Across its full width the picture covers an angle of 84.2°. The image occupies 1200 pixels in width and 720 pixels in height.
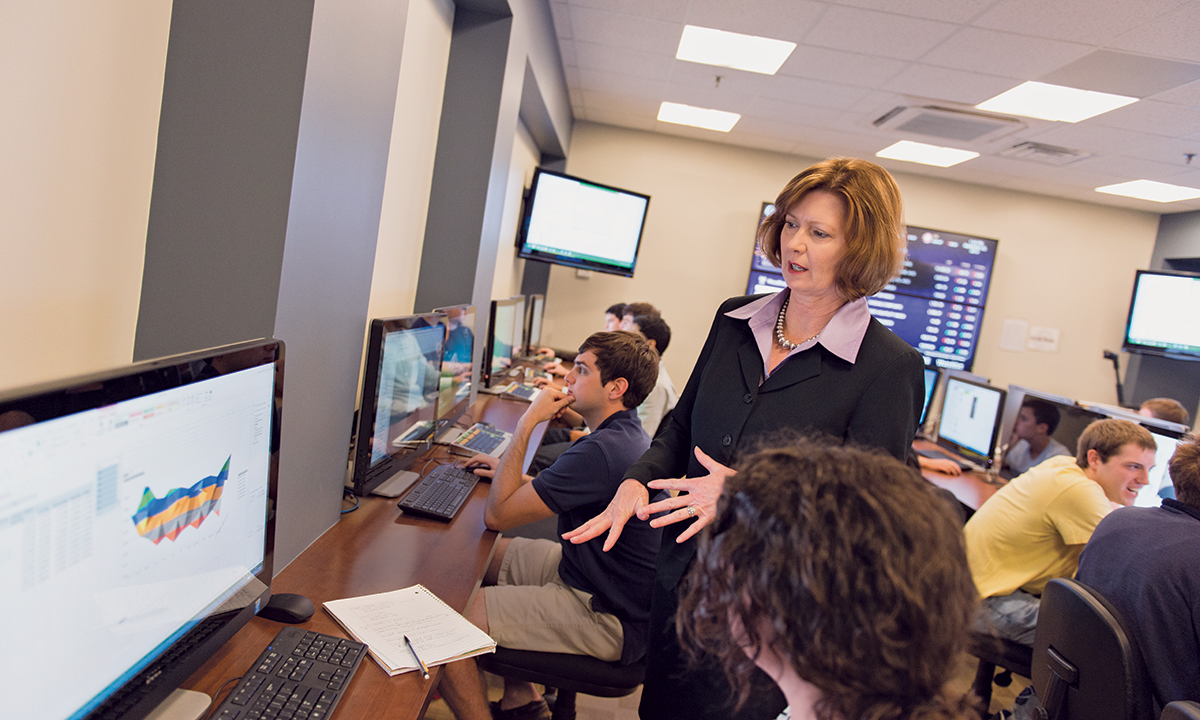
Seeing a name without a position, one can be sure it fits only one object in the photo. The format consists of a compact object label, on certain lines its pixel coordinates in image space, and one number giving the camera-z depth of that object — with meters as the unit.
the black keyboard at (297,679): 0.87
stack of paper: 1.09
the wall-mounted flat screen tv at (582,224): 4.43
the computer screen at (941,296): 5.56
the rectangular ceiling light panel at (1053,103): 3.43
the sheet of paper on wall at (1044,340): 5.83
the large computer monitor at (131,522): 0.57
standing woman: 1.20
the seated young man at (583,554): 1.69
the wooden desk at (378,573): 0.97
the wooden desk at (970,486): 3.21
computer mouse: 1.13
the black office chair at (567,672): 1.65
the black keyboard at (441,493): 1.71
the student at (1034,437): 3.46
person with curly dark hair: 0.57
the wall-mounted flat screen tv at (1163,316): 5.09
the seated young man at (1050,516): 2.31
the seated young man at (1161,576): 1.53
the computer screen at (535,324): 4.87
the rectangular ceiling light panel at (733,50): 3.43
